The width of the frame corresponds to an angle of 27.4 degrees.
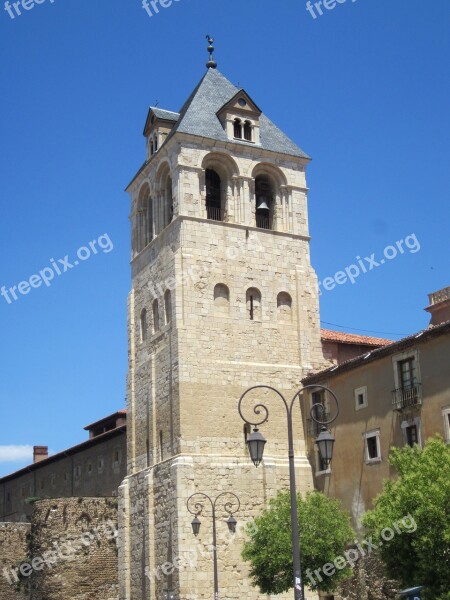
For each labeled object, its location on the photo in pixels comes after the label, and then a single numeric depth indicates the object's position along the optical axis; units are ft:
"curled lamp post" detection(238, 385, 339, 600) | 63.77
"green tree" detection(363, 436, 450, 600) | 80.02
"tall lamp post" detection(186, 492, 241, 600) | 116.88
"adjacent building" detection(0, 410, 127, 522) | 167.94
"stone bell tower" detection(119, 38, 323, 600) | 119.96
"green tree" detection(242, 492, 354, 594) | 97.91
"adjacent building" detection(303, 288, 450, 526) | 102.53
